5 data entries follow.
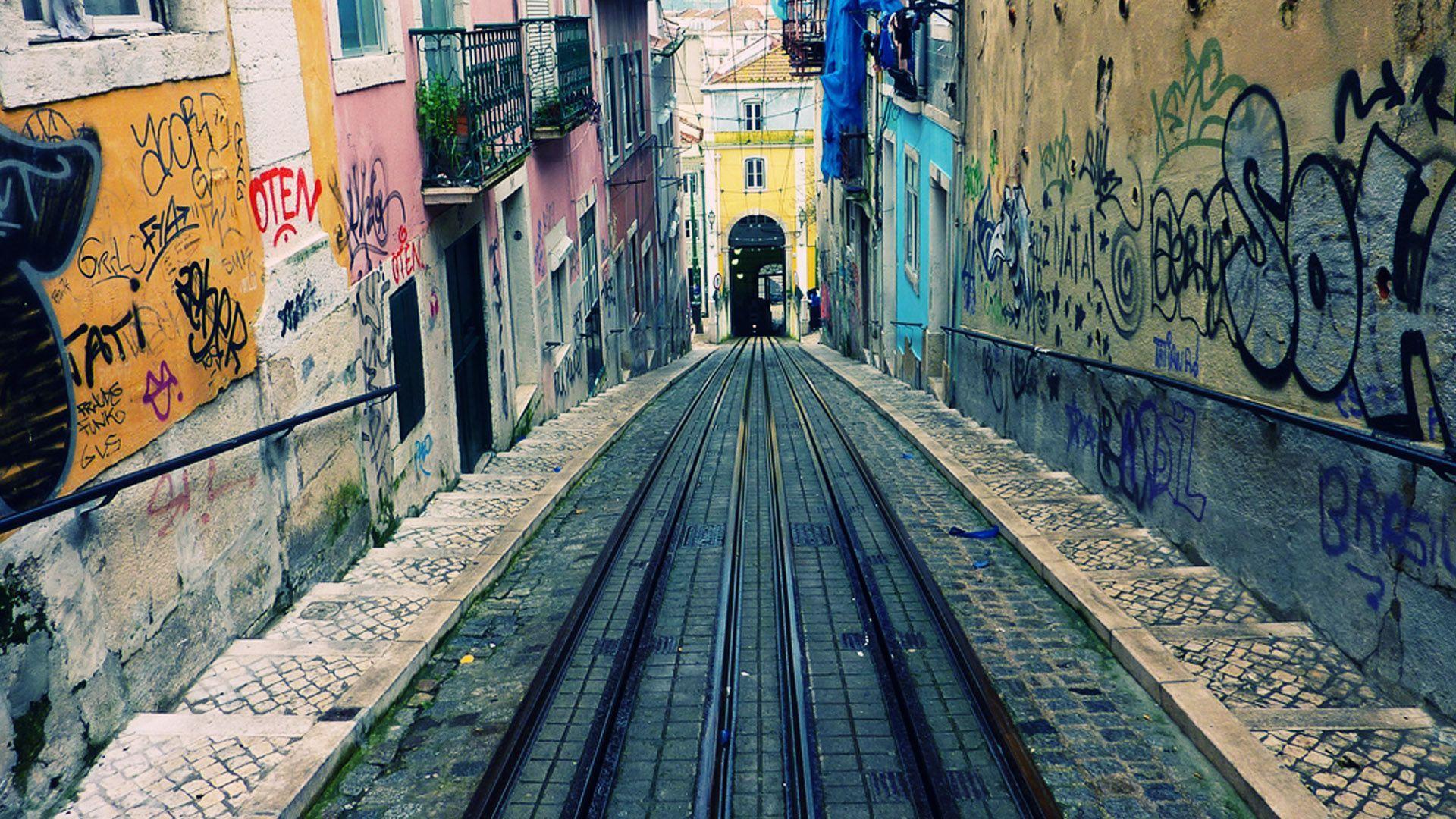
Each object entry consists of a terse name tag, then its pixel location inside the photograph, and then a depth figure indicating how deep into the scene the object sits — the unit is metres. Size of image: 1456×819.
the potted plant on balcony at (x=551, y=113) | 15.12
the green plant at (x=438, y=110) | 10.06
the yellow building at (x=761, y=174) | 48.50
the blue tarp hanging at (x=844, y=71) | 21.95
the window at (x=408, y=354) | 9.24
